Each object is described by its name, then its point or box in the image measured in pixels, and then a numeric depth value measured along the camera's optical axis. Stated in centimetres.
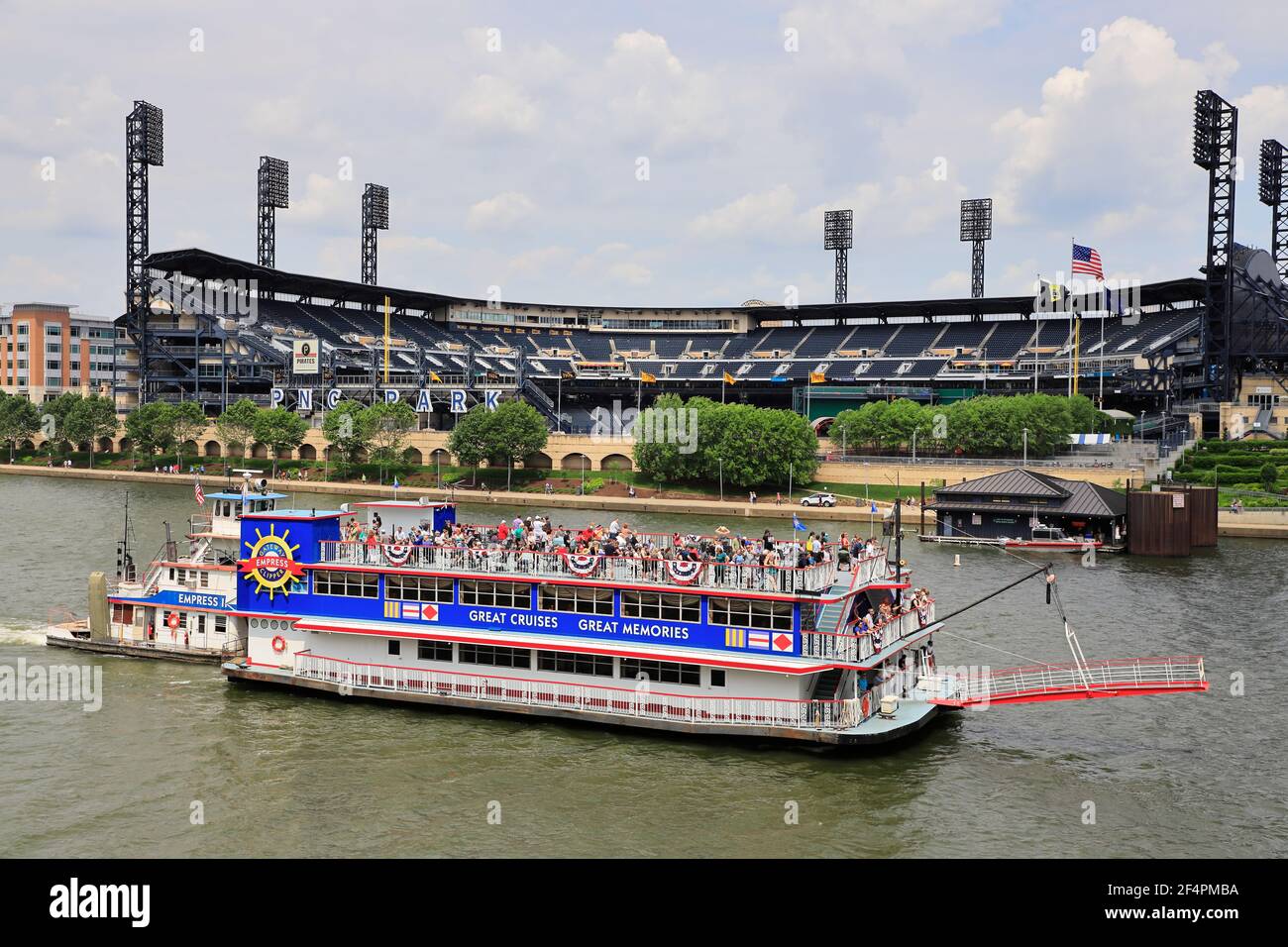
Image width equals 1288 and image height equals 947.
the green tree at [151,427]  13625
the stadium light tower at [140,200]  15538
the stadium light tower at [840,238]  18062
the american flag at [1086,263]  11456
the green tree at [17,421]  14362
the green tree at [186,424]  13738
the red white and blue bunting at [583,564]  3372
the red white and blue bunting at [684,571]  3266
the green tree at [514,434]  12012
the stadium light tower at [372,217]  18925
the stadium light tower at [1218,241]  11606
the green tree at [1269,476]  9431
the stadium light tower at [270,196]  17762
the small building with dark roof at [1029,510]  8000
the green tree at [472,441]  12012
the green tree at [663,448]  11138
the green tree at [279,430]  13162
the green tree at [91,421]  14000
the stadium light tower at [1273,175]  13062
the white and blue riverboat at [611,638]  3194
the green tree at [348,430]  12594
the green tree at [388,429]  12538
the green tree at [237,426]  13394
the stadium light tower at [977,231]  16800
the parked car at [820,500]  9988
